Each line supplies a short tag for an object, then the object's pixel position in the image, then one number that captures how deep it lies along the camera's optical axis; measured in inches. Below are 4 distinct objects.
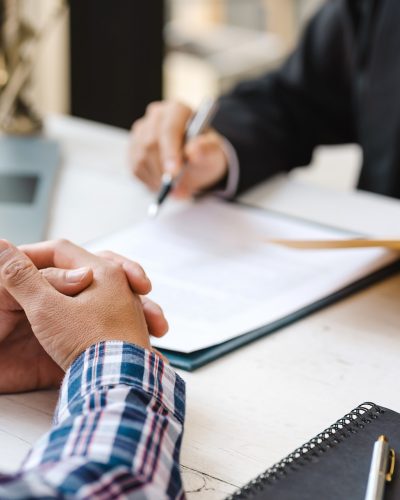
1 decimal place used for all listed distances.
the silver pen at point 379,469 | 37.3
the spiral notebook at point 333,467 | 37.5
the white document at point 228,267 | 46.5
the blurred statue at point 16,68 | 63.3
